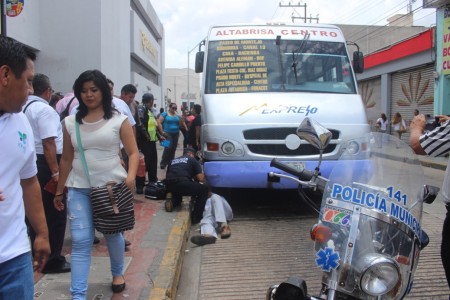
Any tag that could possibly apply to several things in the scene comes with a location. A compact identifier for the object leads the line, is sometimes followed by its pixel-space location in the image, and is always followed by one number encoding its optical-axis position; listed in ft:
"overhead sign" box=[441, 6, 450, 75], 51.55
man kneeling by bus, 19.35
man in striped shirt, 8.78
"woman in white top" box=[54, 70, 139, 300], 10.53
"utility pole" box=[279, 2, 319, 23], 125.29
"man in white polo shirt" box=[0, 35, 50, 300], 5.80
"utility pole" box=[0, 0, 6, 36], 17.99
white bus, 19.24
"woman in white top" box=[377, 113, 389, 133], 66.95
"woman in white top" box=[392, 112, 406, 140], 60.70
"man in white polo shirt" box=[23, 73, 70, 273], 11.74
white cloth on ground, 18.15
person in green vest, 24.18
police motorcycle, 6.11
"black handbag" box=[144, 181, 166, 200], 22.63
